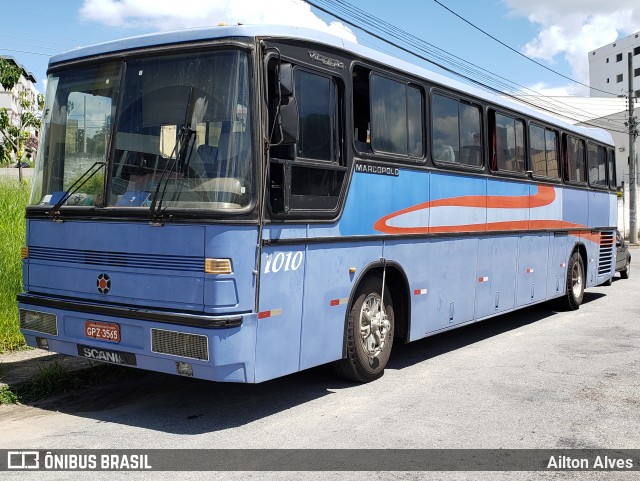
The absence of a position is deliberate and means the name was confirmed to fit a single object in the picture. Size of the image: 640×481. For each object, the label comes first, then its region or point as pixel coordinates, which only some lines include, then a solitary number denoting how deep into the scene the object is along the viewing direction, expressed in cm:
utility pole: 3441
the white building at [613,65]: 10119
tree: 1692
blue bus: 579
